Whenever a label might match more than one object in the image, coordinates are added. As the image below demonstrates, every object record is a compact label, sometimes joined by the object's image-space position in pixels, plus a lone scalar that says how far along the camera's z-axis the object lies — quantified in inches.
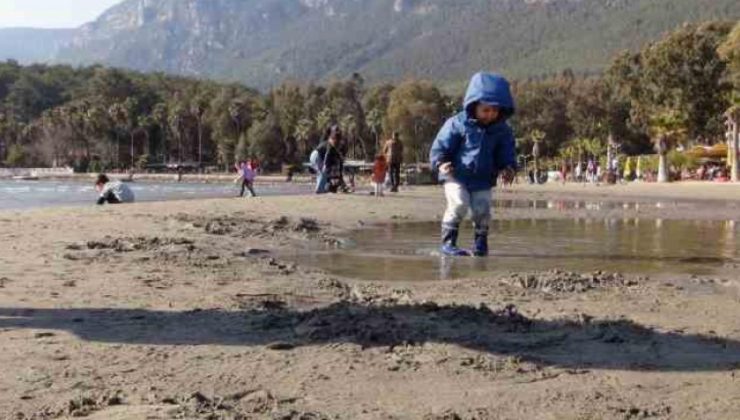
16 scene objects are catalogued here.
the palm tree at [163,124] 5664.4
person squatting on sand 751.4
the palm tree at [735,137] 1916.8
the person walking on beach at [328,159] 895.7
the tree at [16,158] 5477.4
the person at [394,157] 1037.2
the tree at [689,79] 2353.6
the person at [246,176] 1109.1
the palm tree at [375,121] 4953.3
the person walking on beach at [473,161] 335.0
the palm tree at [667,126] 2348.7
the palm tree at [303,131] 4935.3
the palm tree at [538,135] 4191.9
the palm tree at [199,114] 5536.4
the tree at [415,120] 4480.8
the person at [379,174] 957.1
